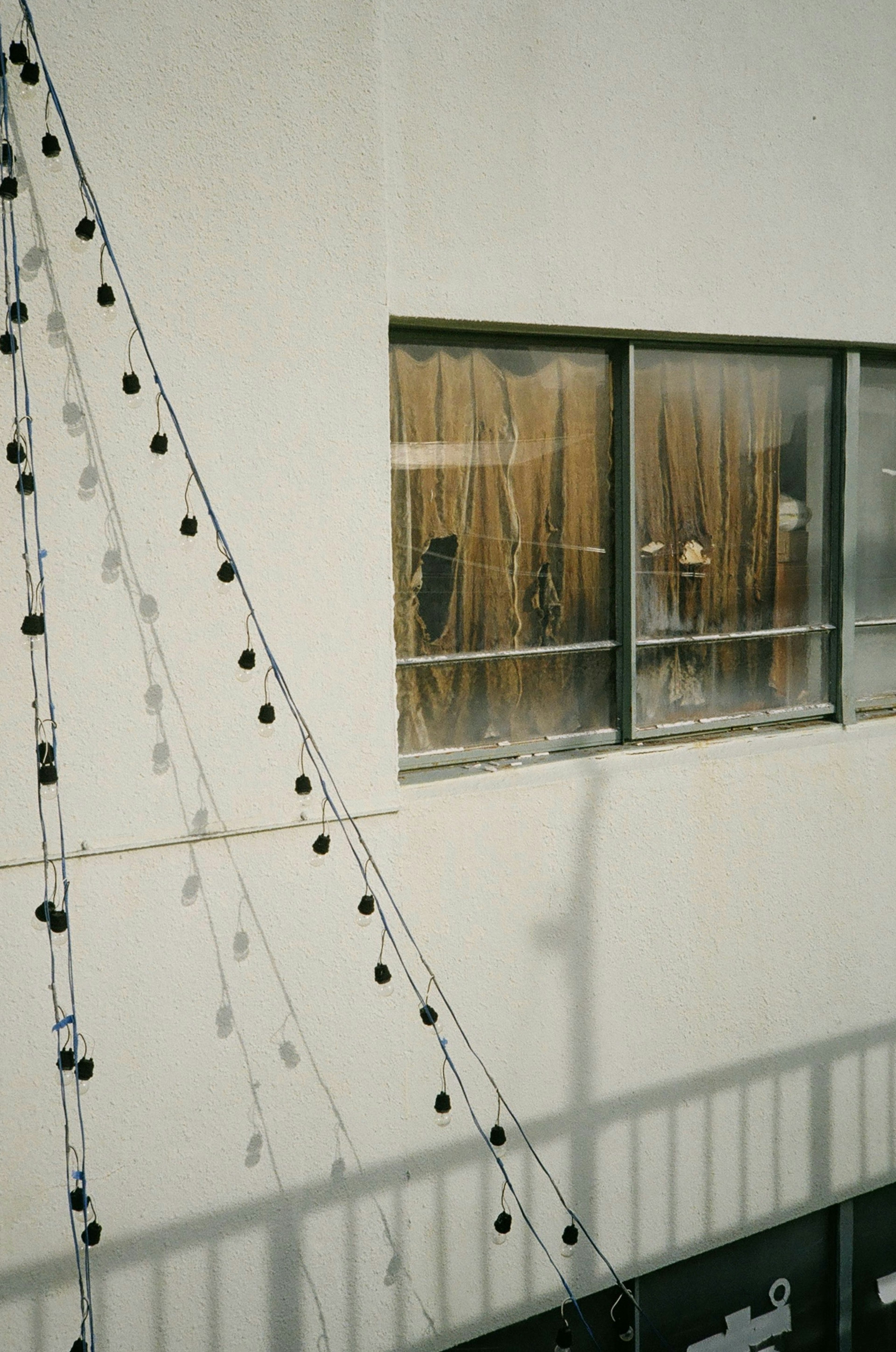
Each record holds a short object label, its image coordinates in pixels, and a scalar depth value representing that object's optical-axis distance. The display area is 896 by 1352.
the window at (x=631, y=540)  3.36
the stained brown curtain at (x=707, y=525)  3.69
